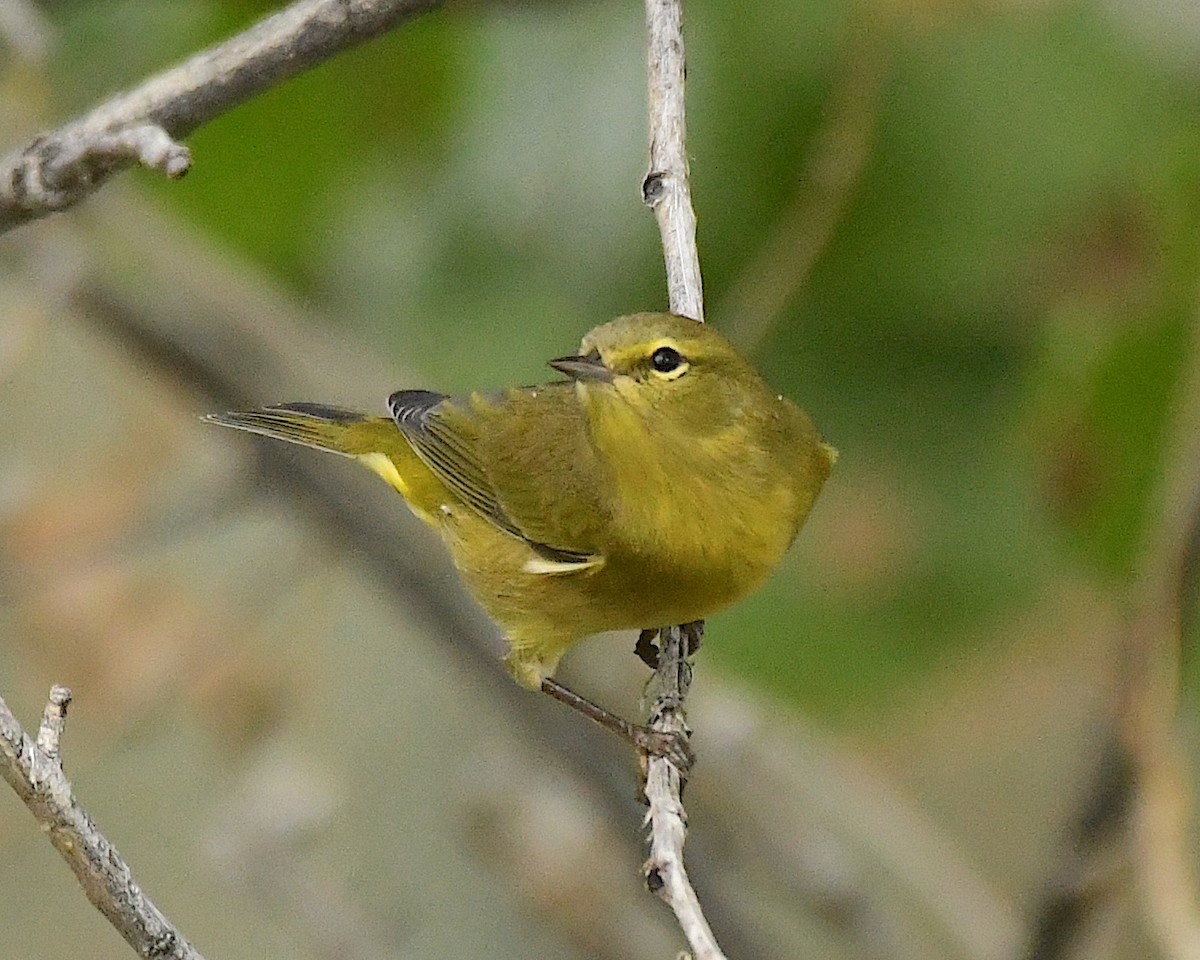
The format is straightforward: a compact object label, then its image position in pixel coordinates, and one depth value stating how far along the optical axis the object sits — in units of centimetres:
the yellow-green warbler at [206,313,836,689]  545
